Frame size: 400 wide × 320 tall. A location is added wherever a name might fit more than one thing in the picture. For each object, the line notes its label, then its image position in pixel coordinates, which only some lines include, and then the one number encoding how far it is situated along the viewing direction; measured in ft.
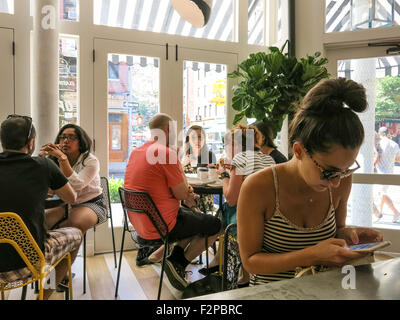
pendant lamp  8.23
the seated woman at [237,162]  7.46
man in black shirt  5.47
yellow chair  5.14
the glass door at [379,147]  12.08
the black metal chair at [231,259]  4.60
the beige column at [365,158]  12.39
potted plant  11.85
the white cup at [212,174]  9.78
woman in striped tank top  3.36
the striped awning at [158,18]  12.09
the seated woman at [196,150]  13.33
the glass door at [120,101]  11.95
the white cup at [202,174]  9.69
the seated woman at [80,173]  8.19
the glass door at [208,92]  13.34
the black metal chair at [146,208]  7.41
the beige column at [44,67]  10.54
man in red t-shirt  7.92
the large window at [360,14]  11.95
